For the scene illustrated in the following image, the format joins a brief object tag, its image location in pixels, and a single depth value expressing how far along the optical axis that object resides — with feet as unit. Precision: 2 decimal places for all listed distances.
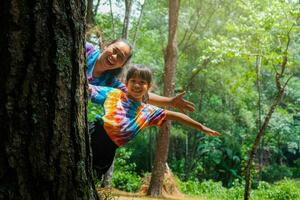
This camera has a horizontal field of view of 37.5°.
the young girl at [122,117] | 8.52
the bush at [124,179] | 45.47
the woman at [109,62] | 9.02
